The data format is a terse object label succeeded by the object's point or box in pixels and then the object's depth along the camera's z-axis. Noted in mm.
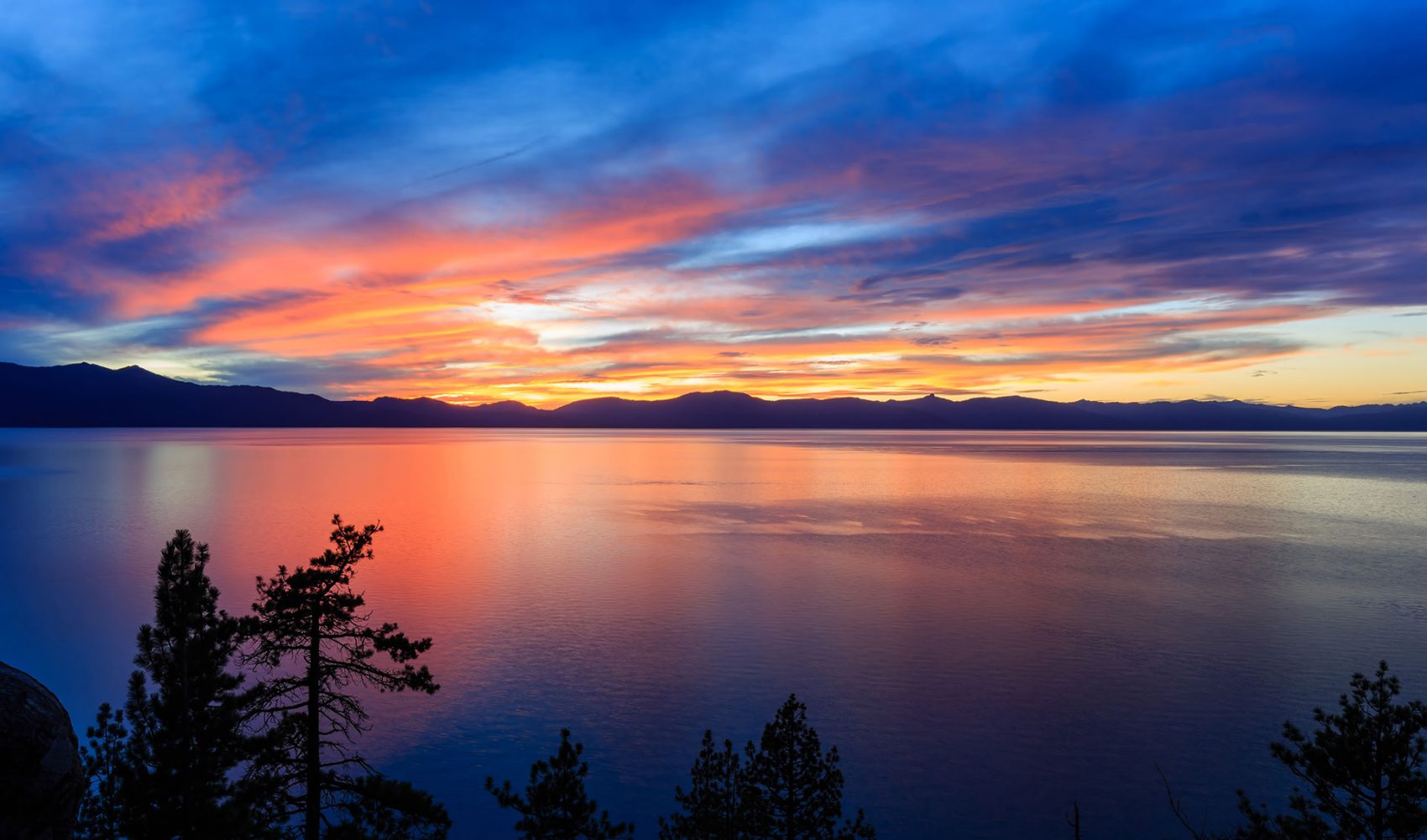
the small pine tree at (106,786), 12930
